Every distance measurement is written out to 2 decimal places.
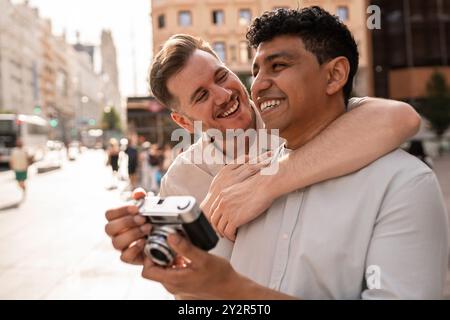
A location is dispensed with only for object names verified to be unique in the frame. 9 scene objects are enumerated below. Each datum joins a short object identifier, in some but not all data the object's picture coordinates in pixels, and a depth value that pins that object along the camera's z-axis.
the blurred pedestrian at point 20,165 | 15.27
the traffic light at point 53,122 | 29.21
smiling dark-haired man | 1.23
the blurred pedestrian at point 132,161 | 15.39
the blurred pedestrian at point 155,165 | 14.84
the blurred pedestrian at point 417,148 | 7.52
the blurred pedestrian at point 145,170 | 15.77
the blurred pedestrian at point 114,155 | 18.00
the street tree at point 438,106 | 29.30
